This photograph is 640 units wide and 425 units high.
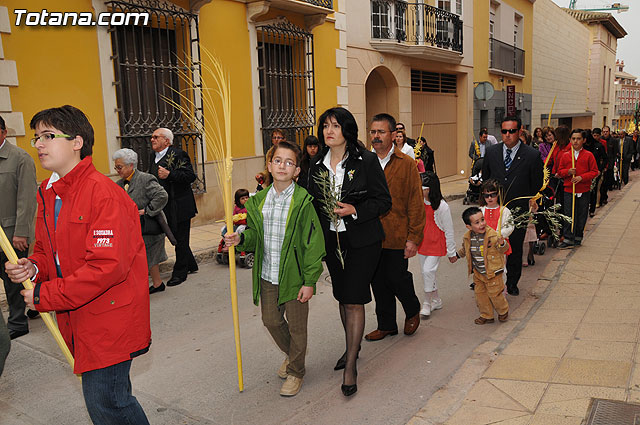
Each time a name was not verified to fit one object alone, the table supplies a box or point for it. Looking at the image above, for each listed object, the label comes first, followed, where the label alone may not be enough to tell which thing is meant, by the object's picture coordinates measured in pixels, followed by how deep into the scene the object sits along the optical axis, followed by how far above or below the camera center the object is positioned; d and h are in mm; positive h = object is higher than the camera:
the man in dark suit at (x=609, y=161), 13338 -850
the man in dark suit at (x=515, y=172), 5887 -424
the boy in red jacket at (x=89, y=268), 2364 -521
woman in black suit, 3814 -547
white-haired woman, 6066 -504
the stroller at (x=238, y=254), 7484 -1544
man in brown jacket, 4496 -563
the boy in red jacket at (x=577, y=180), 8141 -724
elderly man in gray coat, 4980 -440
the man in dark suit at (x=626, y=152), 17547 -774
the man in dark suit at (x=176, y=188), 6742 -542
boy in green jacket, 3668 -721
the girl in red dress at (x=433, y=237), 5449 -996
